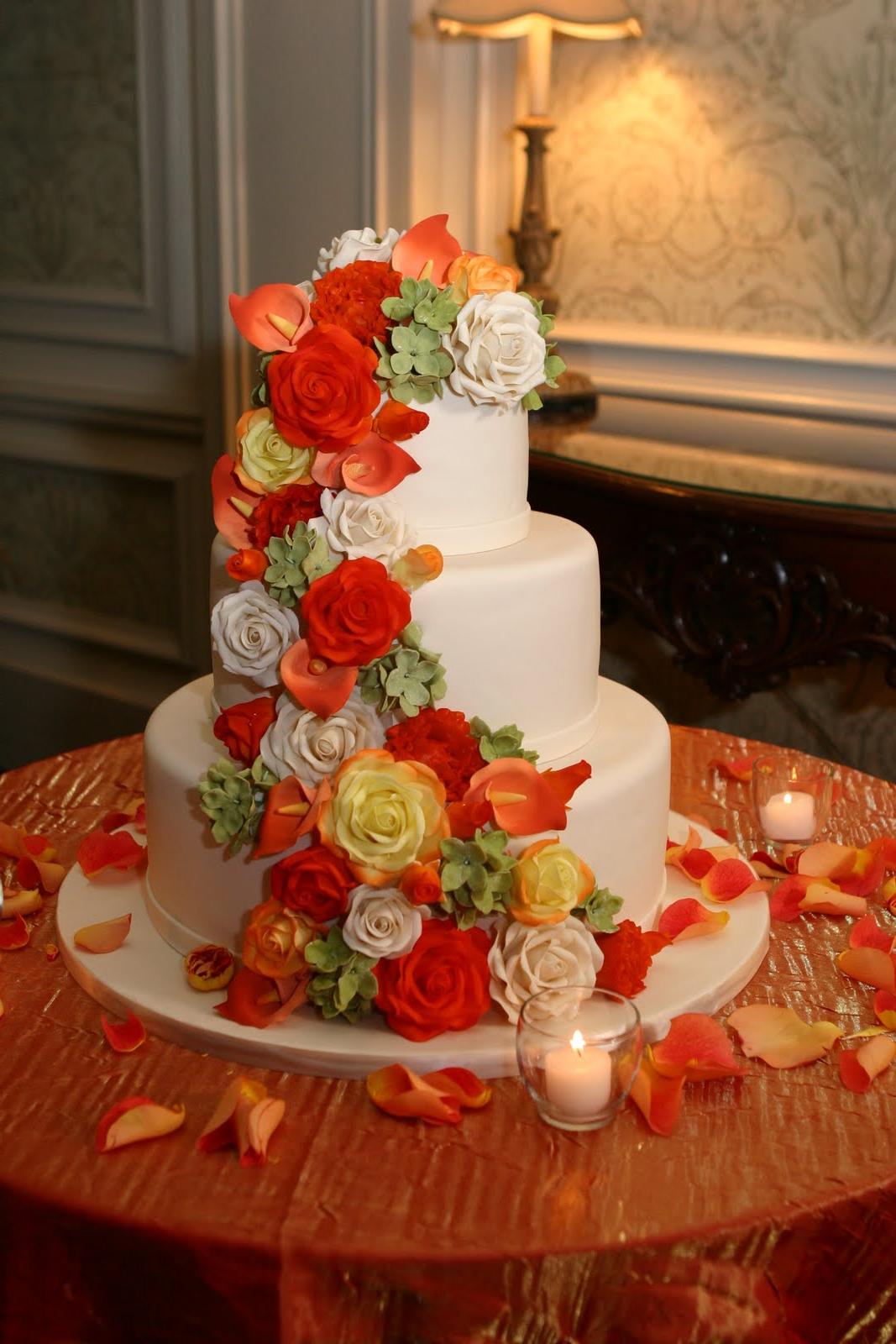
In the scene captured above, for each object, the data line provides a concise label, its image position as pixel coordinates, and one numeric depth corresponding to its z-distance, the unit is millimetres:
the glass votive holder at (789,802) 1748
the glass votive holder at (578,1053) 1146
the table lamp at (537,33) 2531
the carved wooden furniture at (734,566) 2090
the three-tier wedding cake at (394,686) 1237
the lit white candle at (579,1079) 1141
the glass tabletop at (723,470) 2061
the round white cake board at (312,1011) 1247
